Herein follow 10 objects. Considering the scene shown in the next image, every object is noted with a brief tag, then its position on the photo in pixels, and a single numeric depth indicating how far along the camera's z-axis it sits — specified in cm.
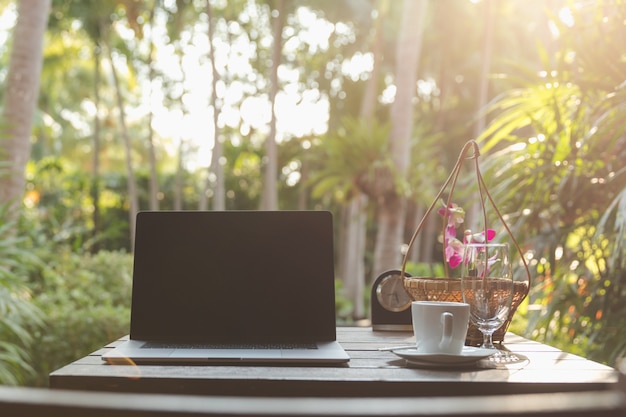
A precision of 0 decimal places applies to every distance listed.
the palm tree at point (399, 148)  873
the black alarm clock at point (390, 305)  215
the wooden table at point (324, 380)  129
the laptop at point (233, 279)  170
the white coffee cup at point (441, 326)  145
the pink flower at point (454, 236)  201
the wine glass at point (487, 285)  159
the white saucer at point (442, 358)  145
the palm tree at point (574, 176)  332
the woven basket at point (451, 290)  180
